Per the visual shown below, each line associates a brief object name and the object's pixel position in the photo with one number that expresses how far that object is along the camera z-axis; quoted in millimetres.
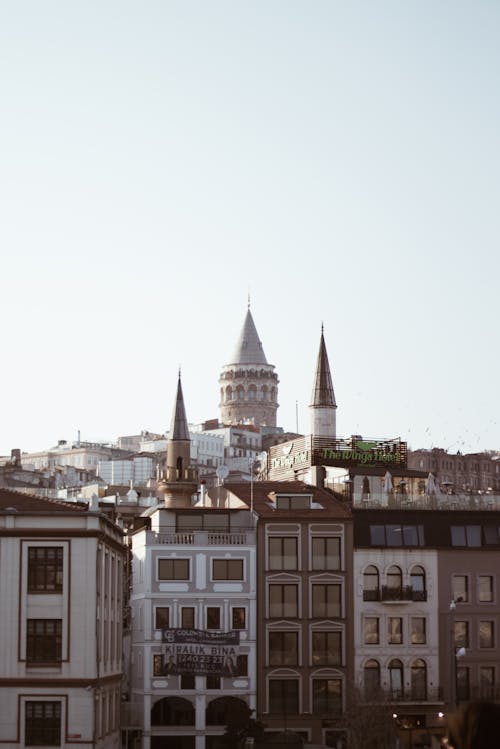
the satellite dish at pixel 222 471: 94812
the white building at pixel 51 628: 58219
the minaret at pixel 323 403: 105562
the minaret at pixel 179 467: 100062
